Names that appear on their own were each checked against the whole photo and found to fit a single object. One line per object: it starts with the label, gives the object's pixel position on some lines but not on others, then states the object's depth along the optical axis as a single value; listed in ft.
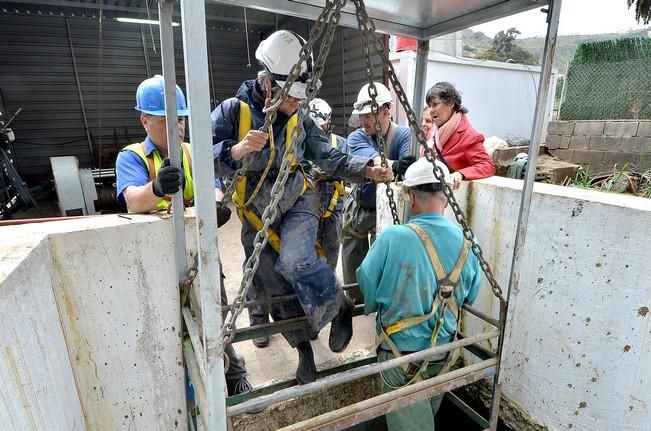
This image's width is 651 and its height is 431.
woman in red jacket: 9.00
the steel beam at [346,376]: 4.42
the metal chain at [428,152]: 5.05
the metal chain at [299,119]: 4.12
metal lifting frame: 3.34
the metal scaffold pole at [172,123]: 5.33
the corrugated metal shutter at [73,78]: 27.35
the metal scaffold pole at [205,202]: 3.19
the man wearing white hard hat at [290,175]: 6.20
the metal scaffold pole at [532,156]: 5.22
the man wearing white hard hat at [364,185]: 10.41
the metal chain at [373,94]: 4.86
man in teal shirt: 6.10
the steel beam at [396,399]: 4.94
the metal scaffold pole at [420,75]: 8.30
